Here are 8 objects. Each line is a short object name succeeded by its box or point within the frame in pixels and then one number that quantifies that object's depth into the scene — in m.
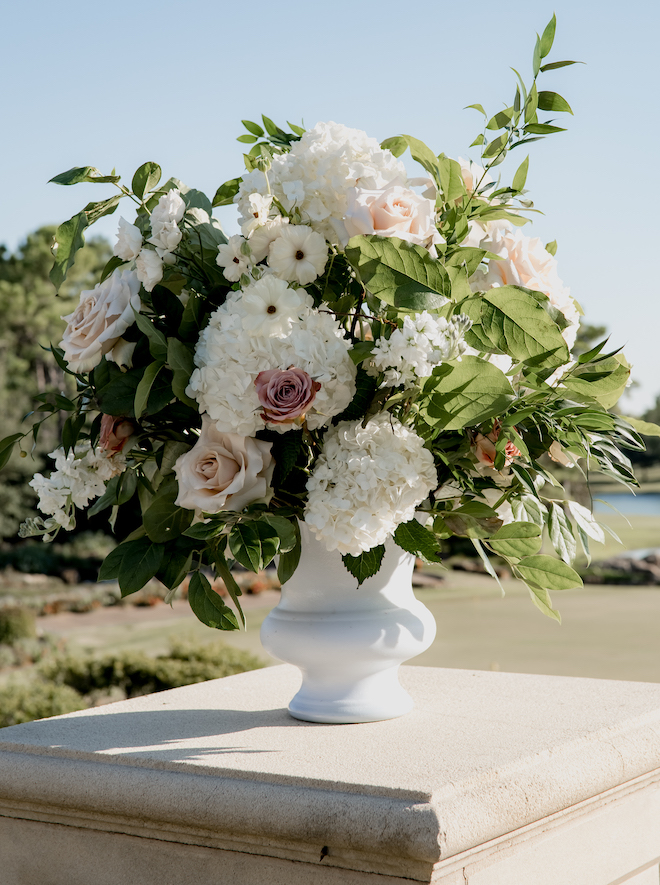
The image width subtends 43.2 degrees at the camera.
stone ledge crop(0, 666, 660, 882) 0.96
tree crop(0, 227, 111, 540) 20.44
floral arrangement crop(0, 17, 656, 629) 1.11
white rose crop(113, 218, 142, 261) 1.27
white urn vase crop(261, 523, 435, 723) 1.33
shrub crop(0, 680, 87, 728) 4.64
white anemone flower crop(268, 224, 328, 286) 1.16
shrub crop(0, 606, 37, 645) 9.21
